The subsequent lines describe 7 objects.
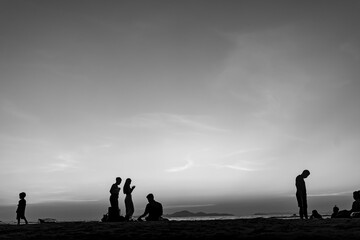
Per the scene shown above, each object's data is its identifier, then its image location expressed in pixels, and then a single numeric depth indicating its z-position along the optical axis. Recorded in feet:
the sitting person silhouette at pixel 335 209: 70.69
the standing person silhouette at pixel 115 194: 63.46
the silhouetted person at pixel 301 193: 58.85
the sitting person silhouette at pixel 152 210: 57.88
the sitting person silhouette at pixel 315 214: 68.69
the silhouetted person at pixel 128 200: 67.36
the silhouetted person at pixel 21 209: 74.84
